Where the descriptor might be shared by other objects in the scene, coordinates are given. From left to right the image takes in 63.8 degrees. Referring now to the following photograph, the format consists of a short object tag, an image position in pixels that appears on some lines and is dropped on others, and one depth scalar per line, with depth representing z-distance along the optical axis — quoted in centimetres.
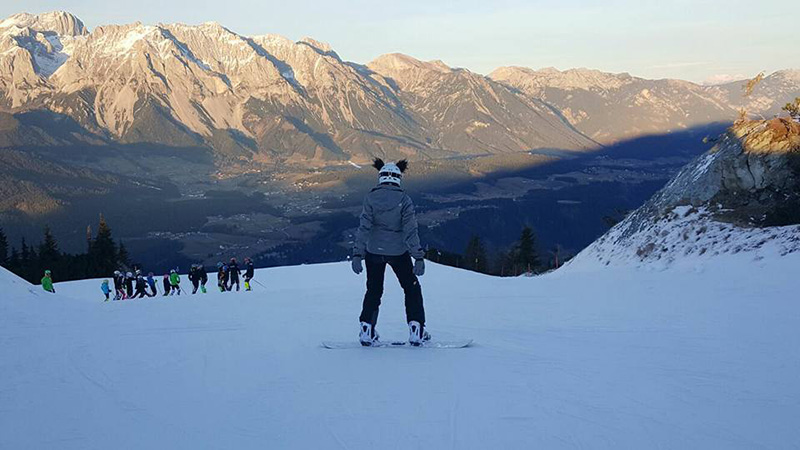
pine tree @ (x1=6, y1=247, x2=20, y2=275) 5782
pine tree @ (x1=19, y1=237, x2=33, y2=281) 5784
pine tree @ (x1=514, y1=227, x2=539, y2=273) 5882
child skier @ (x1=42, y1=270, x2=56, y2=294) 2302
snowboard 776
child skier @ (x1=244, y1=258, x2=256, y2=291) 2563
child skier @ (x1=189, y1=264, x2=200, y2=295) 2547
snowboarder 746
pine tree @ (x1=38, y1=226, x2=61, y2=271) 5984
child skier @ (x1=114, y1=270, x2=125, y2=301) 2498
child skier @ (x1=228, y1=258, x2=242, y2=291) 2508
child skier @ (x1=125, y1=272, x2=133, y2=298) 2556
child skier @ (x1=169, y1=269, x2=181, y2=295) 2645
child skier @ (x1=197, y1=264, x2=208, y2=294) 2586
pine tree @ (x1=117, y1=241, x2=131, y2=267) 6276
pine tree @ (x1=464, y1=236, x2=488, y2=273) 7021
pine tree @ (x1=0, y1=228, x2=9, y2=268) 6118
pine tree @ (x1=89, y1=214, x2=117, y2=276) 5734
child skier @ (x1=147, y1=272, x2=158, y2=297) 2647
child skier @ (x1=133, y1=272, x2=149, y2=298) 2558
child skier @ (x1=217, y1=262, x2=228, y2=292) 2581
